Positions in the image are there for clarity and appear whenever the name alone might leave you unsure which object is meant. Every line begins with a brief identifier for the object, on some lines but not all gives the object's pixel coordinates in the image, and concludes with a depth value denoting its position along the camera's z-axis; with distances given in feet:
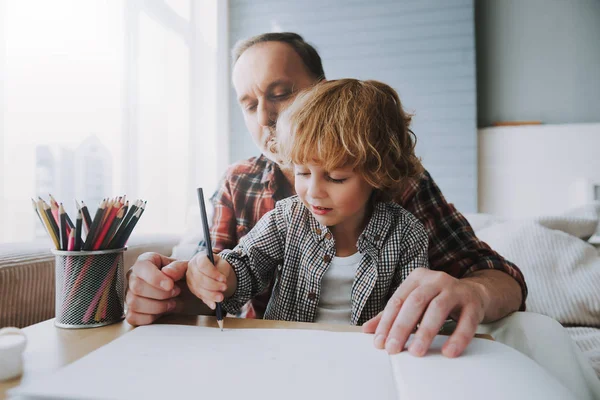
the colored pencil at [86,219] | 1.98
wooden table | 1.49
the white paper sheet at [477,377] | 1.20
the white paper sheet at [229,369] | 1.23
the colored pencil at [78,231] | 1.87
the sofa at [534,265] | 2.54
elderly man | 1.69
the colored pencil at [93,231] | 1.92
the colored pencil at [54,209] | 1.92
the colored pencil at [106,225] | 1.93
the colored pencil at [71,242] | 1.89
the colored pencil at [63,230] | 1.87
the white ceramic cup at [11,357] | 1.35
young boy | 2.40
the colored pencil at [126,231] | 2.00
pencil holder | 1.89
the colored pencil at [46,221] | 1.90
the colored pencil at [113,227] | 1.94
